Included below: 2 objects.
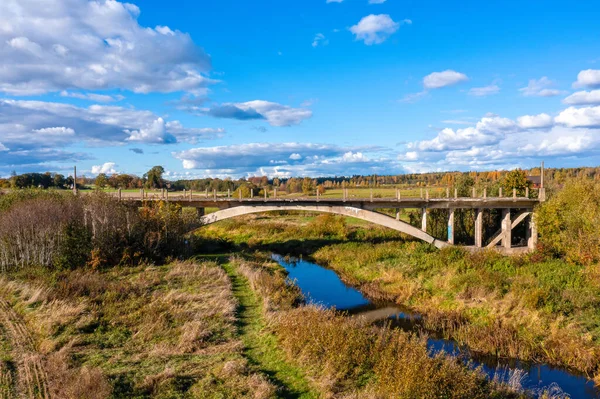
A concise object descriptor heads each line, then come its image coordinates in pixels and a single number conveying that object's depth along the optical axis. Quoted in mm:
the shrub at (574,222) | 26250
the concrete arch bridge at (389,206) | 35125
